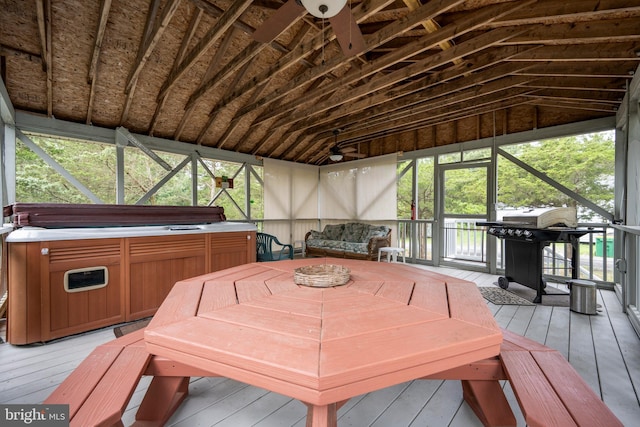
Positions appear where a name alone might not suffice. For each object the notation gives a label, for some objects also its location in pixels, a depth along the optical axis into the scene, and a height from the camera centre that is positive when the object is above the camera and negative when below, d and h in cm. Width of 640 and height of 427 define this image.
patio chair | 512 -79
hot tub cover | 262 -4
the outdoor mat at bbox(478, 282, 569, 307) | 361 -123
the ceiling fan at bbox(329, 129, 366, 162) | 588 +132
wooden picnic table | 72 -42
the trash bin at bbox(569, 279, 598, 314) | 320 -106
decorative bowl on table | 144 -37
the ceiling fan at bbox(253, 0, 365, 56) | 191 +161
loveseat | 609 -75
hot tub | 234 -63
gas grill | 351 -37
